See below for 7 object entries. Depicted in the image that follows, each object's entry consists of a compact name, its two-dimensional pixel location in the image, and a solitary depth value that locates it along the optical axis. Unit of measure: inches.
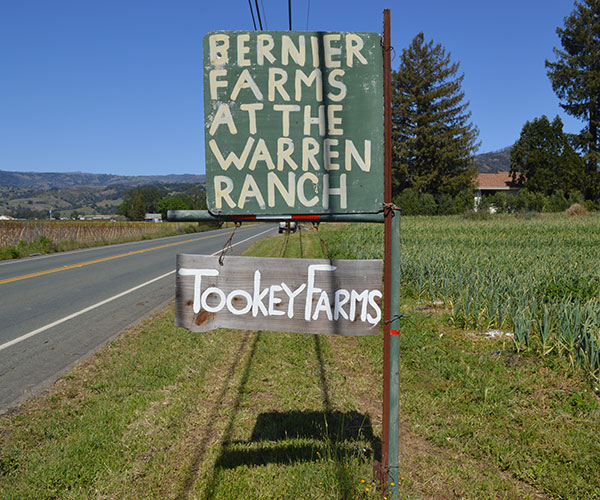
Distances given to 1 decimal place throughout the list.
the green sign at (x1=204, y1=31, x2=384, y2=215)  91.0
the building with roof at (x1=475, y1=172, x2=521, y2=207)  2522.1
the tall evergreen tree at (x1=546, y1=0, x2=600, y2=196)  2084.2
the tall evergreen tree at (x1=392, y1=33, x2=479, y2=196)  2130.9
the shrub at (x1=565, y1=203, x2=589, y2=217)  1525.6
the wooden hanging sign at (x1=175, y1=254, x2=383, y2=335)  93.7
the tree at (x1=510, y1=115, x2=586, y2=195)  2044.8
